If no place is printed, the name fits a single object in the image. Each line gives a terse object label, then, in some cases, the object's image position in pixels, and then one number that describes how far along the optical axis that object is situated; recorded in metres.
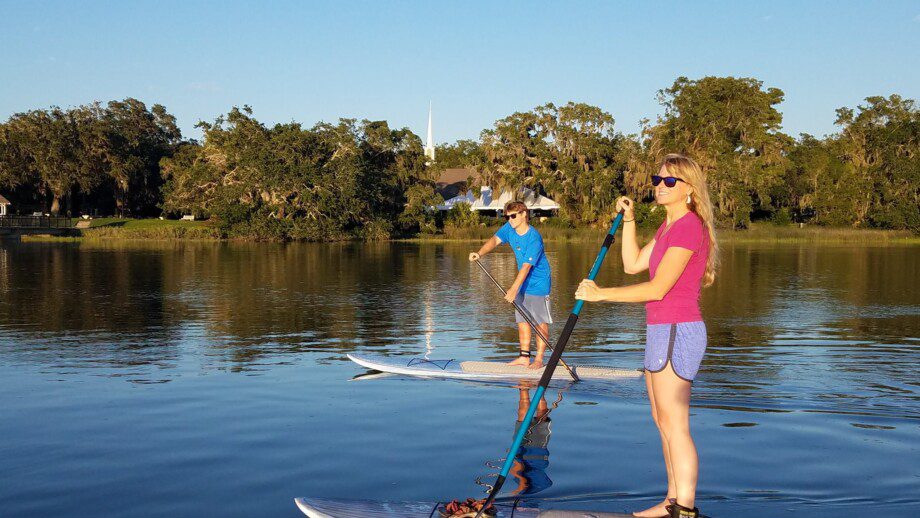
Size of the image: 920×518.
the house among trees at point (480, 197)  77.12
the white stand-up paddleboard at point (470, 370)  11.30
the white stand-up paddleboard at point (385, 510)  5.73
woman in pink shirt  5.35
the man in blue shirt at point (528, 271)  11.52
